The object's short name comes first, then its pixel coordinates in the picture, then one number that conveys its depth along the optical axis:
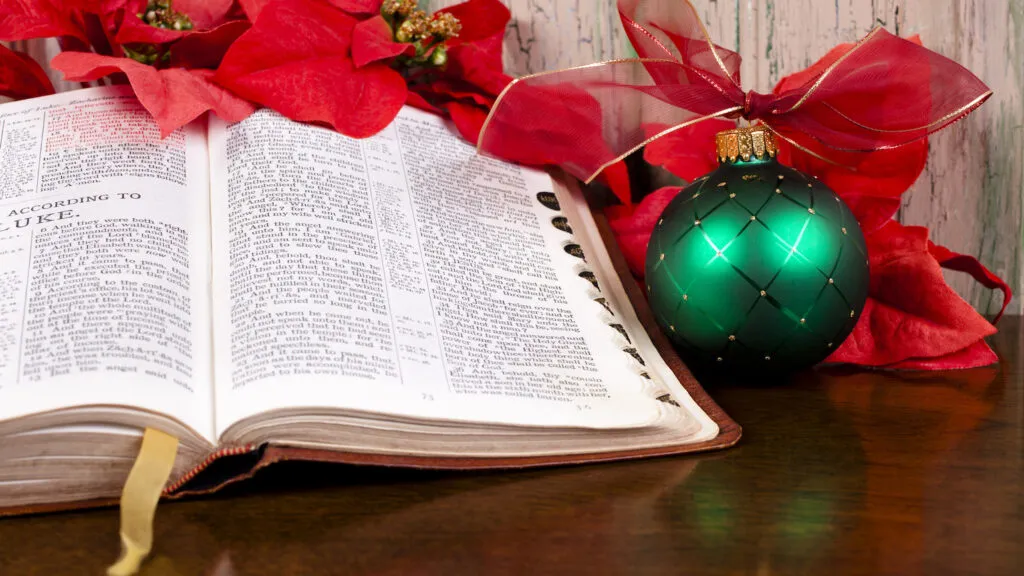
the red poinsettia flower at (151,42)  0.72
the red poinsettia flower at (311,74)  0.74
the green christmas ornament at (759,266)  0.68
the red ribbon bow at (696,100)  0.70
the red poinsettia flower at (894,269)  0.72
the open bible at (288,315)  0.64
